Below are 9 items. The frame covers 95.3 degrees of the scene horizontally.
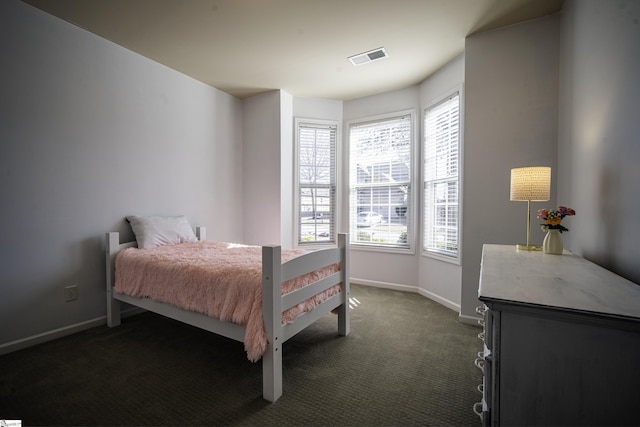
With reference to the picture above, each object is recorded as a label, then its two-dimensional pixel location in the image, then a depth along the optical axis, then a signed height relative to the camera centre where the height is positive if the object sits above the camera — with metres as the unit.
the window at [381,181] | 3.71 +0.33
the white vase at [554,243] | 1.70 -0.21
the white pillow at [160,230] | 2.69 -0.25
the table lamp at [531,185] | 1.85 +0.14
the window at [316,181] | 4.00 +0.33
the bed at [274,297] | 1.59 -0.62
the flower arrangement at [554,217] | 1.70 -0.06
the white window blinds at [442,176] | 3.06 +0.33
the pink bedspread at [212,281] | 1.65 -0.51
